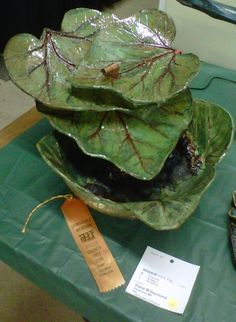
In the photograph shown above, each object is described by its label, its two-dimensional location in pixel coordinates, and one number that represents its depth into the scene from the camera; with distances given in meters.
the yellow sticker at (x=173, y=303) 0.61
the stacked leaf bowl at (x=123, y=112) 0.56
